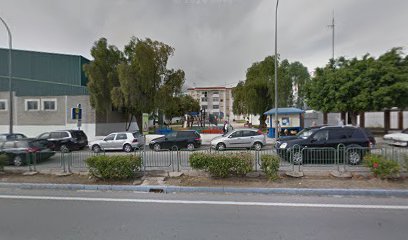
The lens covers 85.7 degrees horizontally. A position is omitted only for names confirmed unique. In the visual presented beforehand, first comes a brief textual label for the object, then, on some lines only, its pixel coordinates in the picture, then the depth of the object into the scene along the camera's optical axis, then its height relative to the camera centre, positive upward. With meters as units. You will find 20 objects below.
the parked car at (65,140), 15.90 -1.48
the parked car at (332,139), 9.89 -0.93
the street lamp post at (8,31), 15.72 +6.35
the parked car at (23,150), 9.77 -1.49
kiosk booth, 19.86 -0.11
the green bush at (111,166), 7.23 -1.55
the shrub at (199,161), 7.34 -1.41
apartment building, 94.38 +8.66
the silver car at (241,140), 14.81 -1.42
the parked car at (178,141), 15.77 -1.58
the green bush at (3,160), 8.23 -1.54
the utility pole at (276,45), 15.98 +5.54
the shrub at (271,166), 7.01 -1.51
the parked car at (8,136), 14.65 -1.10
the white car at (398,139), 14.27 -1.37
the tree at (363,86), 16.64 +2.62
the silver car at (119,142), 15.59 -1.64
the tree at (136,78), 20.69 +4.02
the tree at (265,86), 28.89 +4.41
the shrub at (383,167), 6.44 -1.44
